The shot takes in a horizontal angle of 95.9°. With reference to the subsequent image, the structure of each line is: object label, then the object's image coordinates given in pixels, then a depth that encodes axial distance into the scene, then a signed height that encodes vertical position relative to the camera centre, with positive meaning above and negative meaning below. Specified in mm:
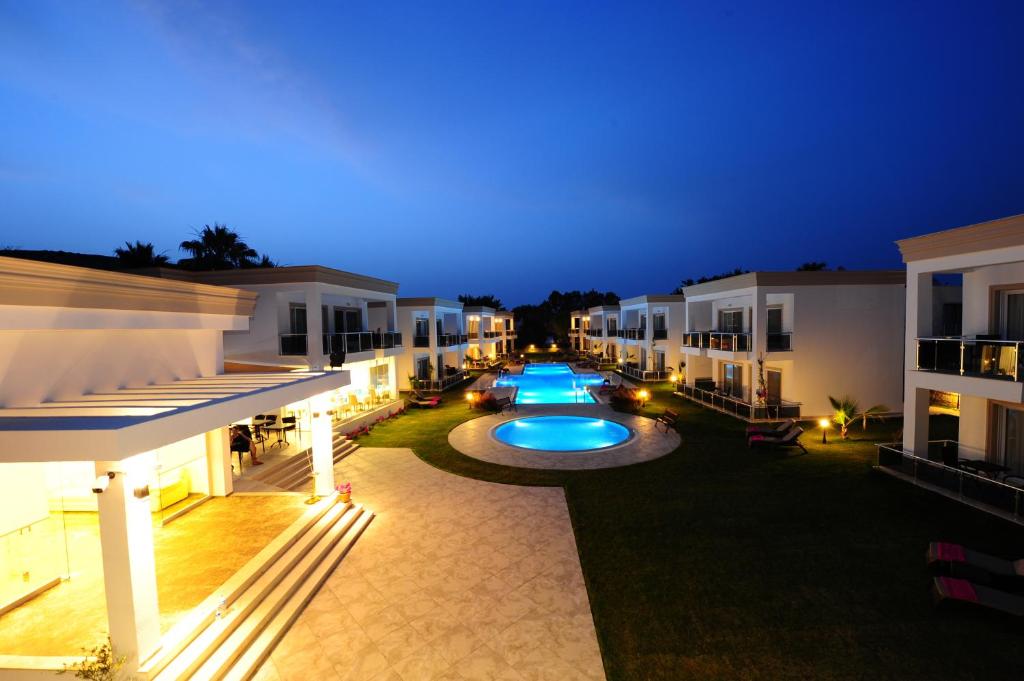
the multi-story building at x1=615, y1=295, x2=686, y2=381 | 33938 -1284
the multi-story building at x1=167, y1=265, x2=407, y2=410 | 18266 +192
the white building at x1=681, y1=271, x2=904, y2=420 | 20312 -1241
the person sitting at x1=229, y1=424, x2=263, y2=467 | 13766 -3456
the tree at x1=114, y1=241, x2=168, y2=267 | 25175 +4084
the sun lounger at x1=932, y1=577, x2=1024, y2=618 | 6934 -4398
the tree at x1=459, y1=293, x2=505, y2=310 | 88538 +3885
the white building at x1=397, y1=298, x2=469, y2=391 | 31281 -1737
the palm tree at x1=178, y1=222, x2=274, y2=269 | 29531 +4990
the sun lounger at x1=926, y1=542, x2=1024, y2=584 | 7699 -4305
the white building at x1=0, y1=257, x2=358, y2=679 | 5805 -2223
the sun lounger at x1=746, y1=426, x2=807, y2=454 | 16016 -4419
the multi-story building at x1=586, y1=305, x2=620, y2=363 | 47938 -1588
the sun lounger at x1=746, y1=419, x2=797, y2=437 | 16891 -4277
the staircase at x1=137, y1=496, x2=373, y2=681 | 6145 -4439
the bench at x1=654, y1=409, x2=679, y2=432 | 19561 -4379
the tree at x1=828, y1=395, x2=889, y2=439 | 17375 -3946
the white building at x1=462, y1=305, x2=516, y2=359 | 47062 -1351
